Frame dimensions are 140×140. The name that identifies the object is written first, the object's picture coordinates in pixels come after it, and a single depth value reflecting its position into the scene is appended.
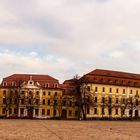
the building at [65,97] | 72.72
